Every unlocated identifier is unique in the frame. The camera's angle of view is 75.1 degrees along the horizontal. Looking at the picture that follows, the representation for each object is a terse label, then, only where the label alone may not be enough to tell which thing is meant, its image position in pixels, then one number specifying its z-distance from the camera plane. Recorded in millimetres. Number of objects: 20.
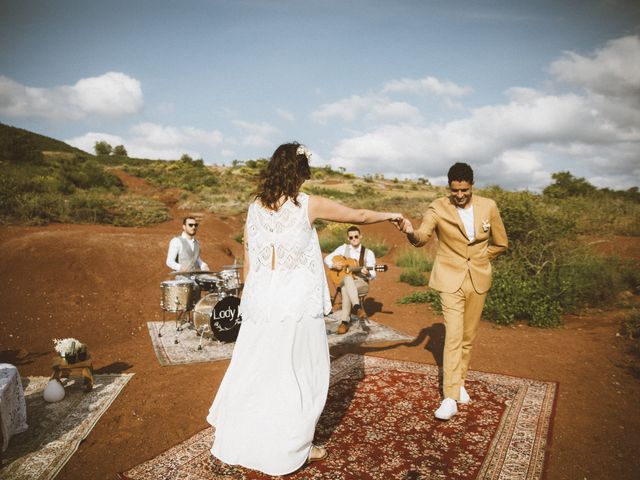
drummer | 7555
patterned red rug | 3309
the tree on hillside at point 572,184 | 27141
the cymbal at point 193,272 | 6780
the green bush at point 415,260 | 13352
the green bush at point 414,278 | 11789
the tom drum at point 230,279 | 6754
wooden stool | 4801
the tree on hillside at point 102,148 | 69625
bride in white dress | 2996
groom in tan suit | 4093
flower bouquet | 4812
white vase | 4641
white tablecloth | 3582
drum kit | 6522
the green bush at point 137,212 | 19188
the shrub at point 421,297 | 9820
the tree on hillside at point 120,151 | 70688
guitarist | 7543
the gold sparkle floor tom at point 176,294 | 6613
